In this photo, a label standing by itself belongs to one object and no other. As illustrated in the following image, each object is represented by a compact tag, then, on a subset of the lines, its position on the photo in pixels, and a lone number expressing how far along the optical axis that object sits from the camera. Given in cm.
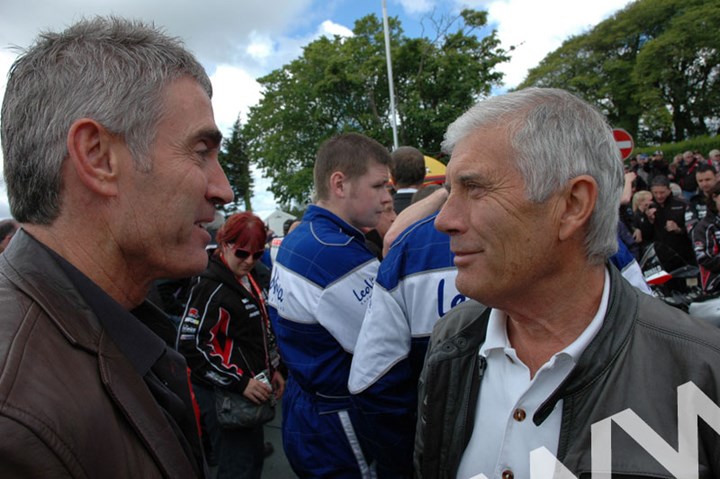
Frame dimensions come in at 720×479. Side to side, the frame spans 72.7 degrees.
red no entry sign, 755
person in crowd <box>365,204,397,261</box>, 388
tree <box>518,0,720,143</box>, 3484
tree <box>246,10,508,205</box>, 2673
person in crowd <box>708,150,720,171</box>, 1321
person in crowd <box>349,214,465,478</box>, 212
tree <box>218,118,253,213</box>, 5866
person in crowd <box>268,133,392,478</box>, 248
